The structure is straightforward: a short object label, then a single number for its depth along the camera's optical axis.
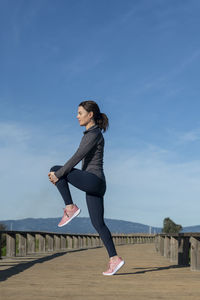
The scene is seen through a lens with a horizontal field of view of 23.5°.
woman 5.25
